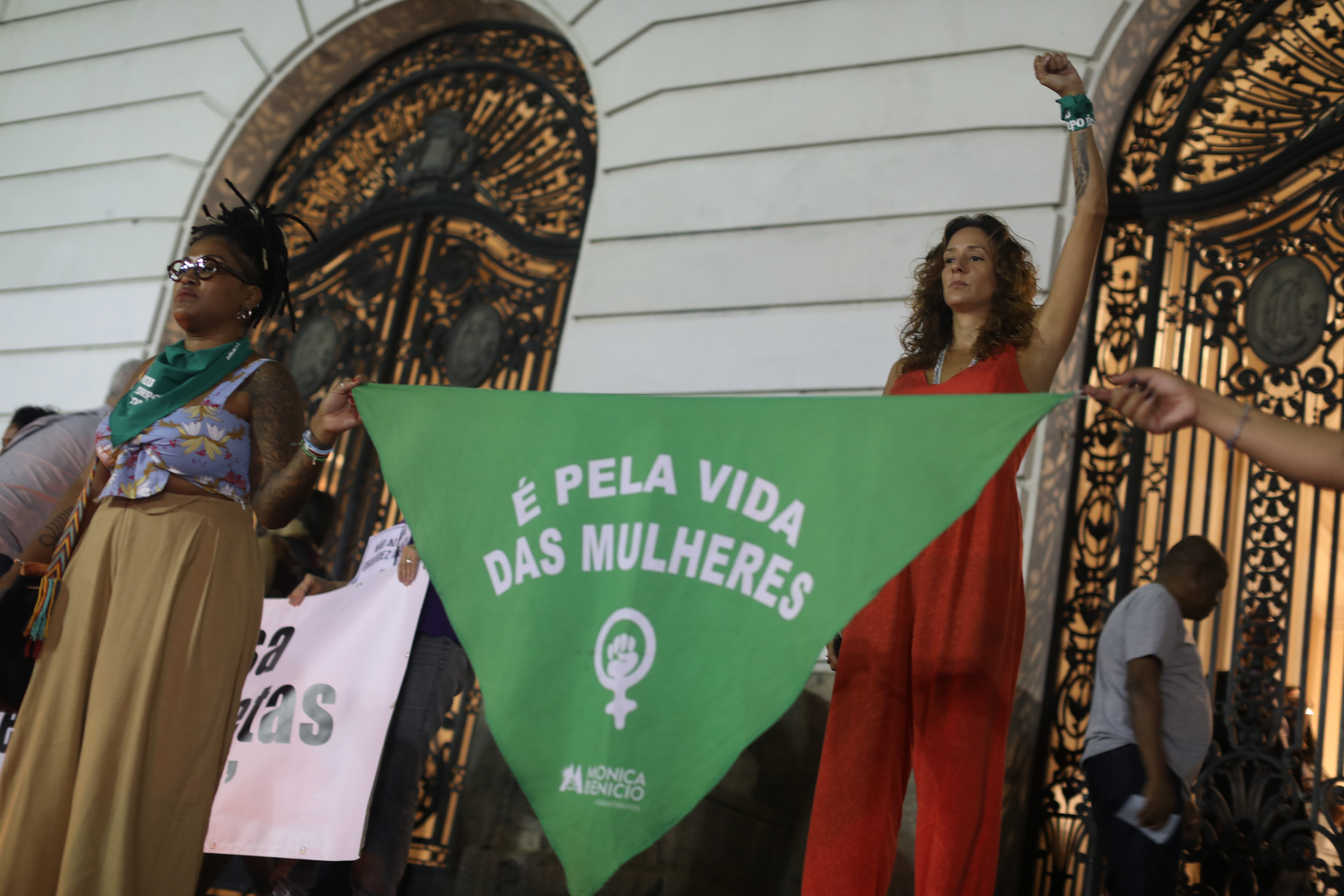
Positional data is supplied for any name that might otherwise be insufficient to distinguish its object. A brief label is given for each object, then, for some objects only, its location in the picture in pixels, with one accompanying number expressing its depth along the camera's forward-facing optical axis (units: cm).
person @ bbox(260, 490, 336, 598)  541
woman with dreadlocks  299
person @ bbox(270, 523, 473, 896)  425
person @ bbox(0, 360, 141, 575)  448
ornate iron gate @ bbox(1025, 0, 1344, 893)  468
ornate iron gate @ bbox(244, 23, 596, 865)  744
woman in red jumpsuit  275
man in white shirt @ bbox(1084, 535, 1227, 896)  387
